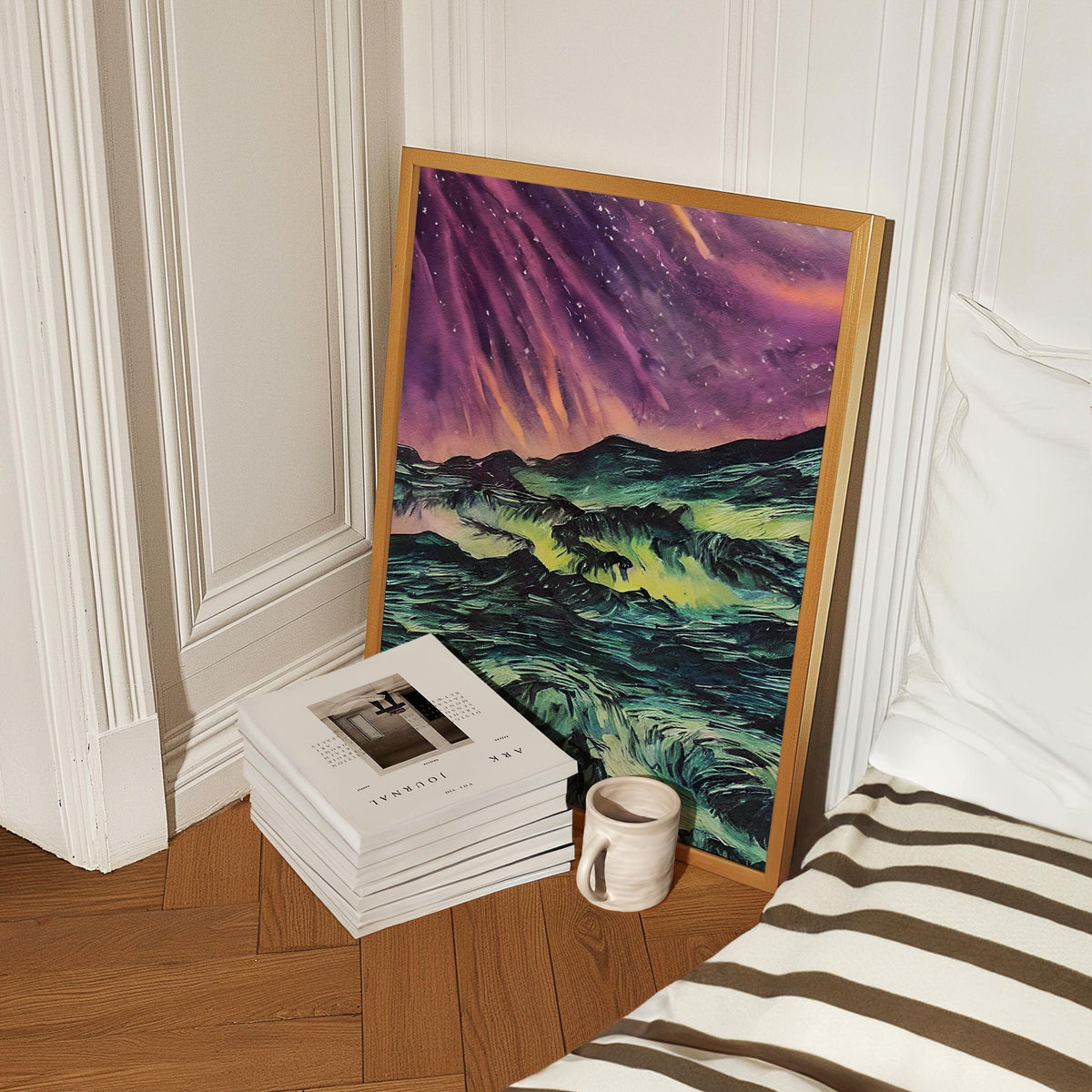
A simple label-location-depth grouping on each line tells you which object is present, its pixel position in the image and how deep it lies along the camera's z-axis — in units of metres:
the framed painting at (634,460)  1.28
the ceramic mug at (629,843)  1.35
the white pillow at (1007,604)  1.02
